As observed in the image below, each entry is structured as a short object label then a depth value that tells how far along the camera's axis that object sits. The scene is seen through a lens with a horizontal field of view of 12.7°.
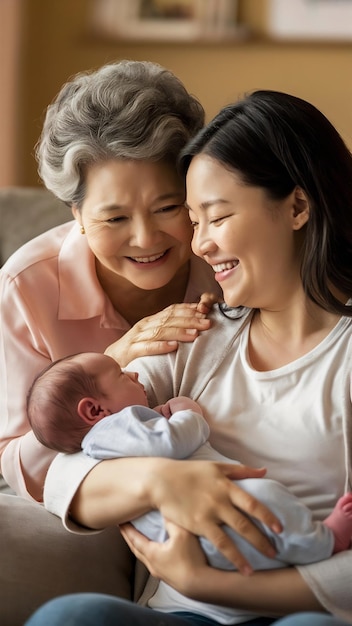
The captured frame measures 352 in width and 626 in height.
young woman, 1.49
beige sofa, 1.54
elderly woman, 1.69
